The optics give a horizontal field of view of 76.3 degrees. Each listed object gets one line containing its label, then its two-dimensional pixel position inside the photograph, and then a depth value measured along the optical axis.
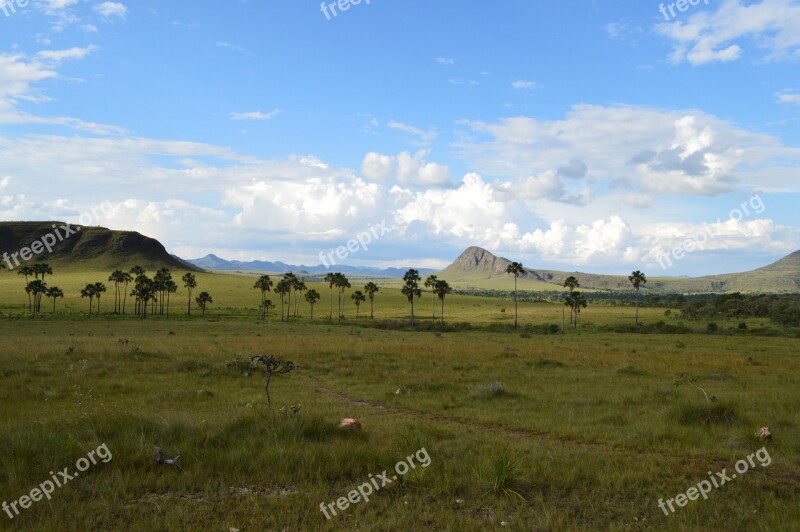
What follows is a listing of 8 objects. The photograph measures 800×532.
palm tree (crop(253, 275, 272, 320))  117.65
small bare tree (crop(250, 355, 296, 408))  13.22
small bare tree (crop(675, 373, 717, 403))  22.68
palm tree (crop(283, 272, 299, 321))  116.59
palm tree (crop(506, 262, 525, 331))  95.09
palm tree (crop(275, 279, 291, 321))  121.38
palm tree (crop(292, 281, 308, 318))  118.10
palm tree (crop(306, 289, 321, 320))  122.18
